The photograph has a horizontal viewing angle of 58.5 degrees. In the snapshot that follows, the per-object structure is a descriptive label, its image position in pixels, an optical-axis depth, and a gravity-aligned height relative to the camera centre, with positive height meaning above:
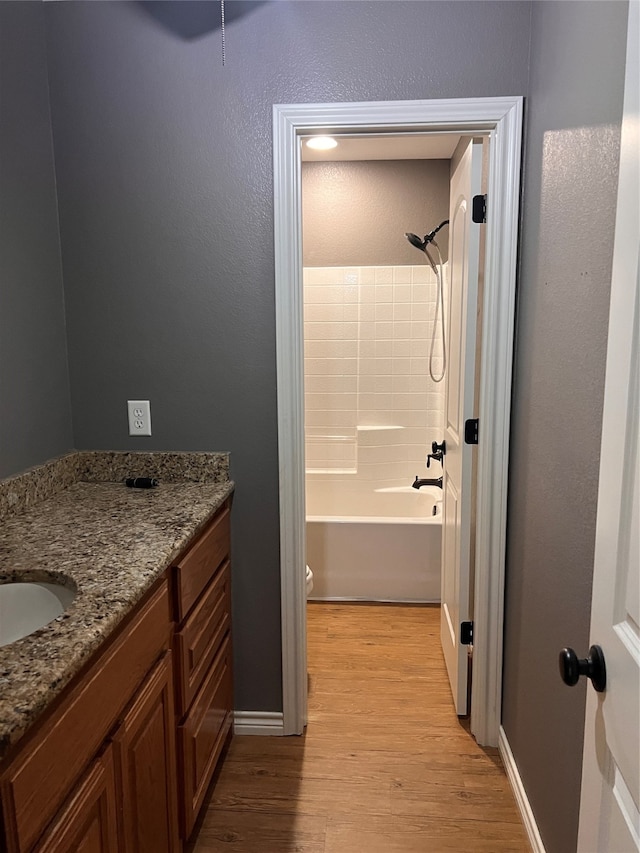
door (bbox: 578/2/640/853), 0.74 -0.27
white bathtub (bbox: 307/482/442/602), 3.06 -1.10
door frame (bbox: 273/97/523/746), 1.79 +0.02
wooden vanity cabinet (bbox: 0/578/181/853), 0.80 -0.68
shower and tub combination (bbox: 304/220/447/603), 3.62 -0.27
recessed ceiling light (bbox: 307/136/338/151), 3.07 +1.14
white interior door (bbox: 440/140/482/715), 1.97 -0.20
